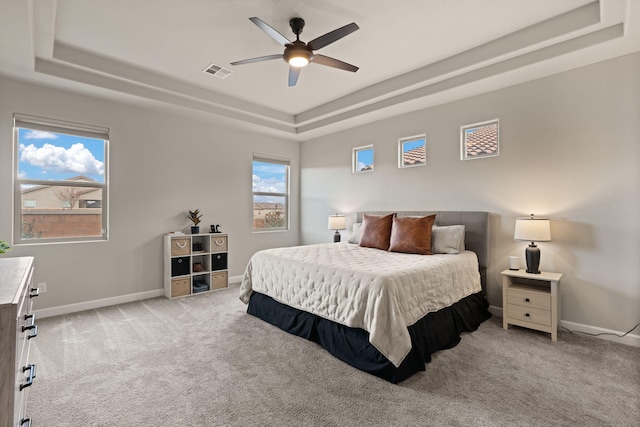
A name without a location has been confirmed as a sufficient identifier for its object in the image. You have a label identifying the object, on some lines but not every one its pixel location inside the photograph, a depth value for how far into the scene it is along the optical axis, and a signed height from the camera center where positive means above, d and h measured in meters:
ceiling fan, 2.40 +1.43
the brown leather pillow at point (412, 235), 3.51 -0.26
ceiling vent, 3.59 +1.73
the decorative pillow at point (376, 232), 3.92 -0.25
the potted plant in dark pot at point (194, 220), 4.58 -0.12
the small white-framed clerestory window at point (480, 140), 3.65 +0.92
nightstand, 2.84 -0.87
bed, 2.25 -0.69
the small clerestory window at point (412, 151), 4.34 +0.92
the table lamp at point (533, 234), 2.96 -0.20
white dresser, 1.01 -0.52
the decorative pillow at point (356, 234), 4.52 -0.32
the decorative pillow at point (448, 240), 3.48 -0.31
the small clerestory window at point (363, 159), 5.00 +0.91
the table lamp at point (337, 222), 5.09 -0.15
